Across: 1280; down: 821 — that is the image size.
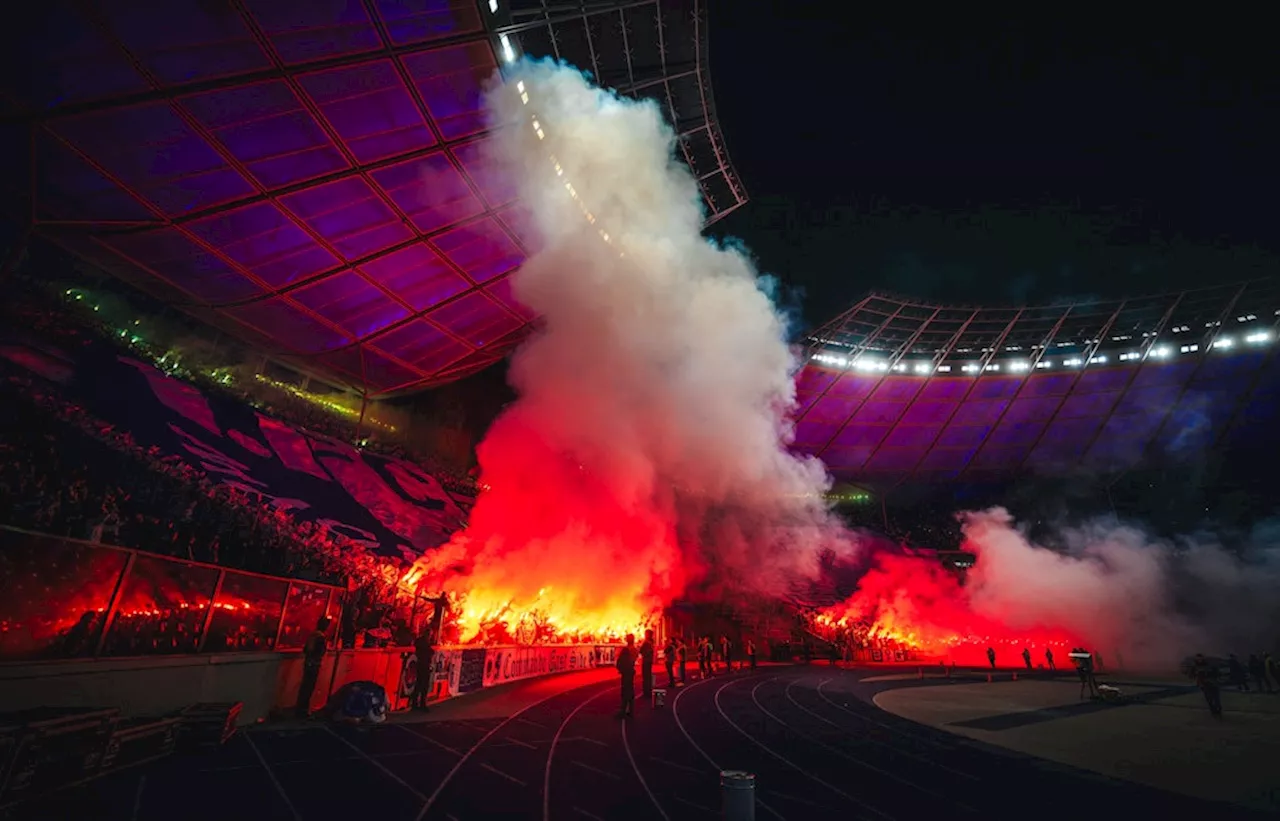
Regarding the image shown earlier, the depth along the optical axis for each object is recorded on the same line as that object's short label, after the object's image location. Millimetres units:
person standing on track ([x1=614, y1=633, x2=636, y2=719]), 10250
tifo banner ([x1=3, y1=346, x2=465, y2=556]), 15609
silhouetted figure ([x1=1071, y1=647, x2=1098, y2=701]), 13789
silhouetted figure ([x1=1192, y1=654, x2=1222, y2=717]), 10734
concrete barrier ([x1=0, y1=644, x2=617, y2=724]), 5785
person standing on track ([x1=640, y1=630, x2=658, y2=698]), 12564
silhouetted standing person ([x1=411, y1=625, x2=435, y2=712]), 10128
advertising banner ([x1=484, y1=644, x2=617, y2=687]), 14223
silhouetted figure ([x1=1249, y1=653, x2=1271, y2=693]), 16312
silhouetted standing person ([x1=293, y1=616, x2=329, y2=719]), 8641
